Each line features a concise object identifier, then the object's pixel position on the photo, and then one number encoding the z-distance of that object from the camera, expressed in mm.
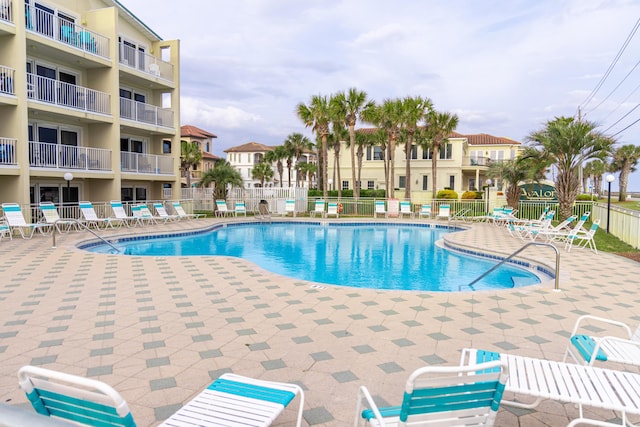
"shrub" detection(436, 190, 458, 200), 33938
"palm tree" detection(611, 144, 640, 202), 48562
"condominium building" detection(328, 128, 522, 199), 37875
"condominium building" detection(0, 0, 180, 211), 15148
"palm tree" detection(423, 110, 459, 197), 31953
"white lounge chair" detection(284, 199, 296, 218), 24344
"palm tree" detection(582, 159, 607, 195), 54375
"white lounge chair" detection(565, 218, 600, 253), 11734
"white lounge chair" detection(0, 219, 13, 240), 12758
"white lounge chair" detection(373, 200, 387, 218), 23922
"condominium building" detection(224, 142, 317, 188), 71188
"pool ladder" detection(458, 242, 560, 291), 7122
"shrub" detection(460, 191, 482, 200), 33656
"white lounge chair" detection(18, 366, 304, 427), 1896
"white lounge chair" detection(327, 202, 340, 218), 24150
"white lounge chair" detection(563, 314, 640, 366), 3357
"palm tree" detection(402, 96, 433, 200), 28766
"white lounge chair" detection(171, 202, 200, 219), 20330
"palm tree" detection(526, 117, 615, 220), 15891
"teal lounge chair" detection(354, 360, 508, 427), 2133
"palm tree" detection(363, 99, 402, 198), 28234
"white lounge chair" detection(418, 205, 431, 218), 23297
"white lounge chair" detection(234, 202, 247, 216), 23398
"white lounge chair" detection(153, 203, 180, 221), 19297
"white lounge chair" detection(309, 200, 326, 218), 23802
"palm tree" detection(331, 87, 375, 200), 27703
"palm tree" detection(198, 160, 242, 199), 24078
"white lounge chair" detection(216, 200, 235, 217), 22953
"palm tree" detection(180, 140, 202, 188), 40562
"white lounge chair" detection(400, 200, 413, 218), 23594
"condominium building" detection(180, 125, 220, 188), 50938
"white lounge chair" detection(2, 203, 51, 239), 13219
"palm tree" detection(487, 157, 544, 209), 21062
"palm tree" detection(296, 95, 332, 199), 28016
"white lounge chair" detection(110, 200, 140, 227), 17142
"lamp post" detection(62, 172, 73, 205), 15672
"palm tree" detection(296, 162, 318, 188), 56906
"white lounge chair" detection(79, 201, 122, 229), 15898
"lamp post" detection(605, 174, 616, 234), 15980
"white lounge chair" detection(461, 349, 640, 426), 2639
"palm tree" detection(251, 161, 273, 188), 53656
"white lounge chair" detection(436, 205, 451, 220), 22703
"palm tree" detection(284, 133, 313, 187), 44562
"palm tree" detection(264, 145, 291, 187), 46031
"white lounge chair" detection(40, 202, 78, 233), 14836
